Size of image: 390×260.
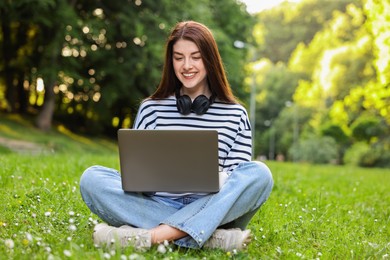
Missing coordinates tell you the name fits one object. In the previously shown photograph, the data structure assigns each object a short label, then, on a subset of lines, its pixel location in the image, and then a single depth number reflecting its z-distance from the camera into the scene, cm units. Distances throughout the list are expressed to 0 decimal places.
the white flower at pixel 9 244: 291
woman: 344
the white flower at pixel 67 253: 269
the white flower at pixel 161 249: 295
